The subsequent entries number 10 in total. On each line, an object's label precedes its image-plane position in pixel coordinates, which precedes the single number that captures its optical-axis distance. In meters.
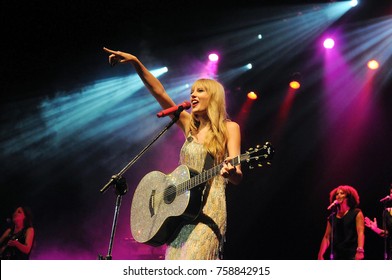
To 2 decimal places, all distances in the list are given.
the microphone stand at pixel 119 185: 3.57
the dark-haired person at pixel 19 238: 7.96
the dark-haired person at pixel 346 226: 7.48
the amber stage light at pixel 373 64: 9.43
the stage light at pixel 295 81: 9.98
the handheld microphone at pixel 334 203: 7.81
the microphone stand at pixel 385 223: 7.09
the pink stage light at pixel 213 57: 10.32
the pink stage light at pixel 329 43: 9.32
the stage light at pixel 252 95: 10.70
